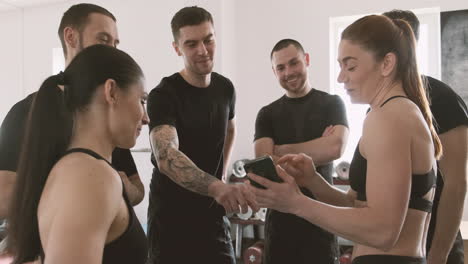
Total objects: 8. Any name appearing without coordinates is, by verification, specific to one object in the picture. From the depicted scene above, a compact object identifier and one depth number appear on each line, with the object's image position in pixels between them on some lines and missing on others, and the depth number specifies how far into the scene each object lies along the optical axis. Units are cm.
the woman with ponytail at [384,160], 115
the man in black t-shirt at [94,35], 174
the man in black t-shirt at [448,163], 166
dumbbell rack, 431
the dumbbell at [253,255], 415
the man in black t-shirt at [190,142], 197
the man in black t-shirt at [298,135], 201
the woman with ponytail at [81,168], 90
